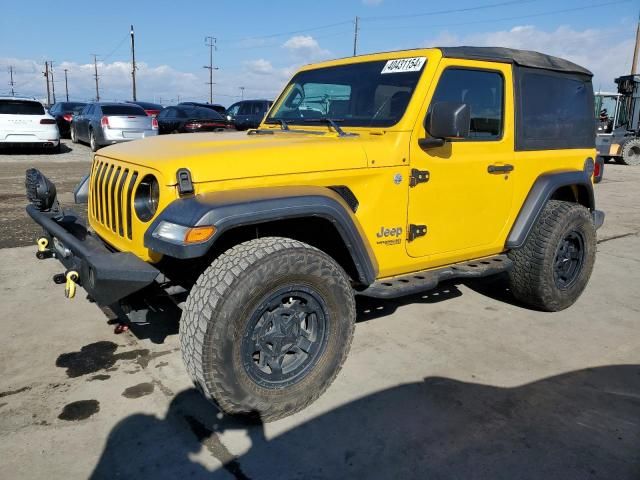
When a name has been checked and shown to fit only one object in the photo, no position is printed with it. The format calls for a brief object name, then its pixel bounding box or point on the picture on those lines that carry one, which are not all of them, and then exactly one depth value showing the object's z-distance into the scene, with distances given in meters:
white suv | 13.48
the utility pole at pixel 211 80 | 58.62
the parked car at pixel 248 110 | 15.74
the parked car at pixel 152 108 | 20.84
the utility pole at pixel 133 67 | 42.97
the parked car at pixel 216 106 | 22.45
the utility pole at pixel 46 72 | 70.00
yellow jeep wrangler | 2.54
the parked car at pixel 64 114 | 21.02
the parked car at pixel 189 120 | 15.62
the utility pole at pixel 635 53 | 28.42
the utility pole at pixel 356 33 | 49.06
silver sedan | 14.40
